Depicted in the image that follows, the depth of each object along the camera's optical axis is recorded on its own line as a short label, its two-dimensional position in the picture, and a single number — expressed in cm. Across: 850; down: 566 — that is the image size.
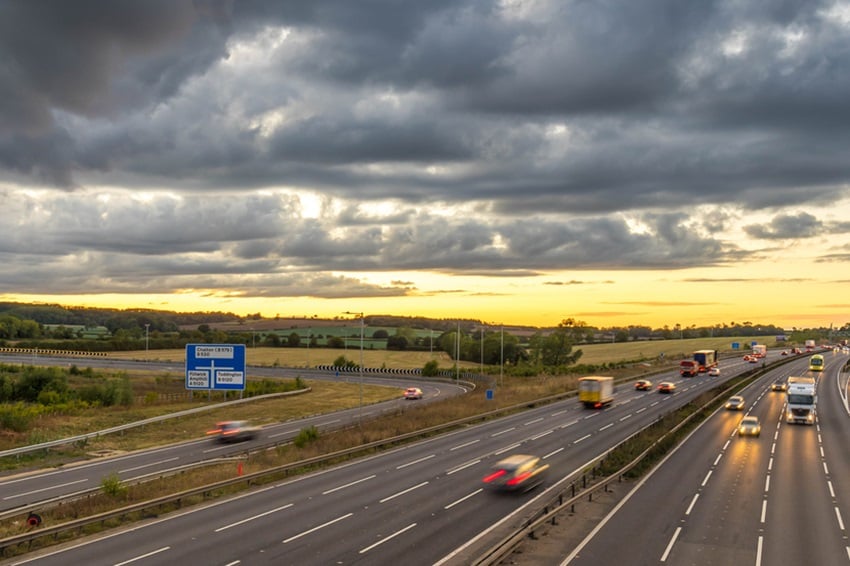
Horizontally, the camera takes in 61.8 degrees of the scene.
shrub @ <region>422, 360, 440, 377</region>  13646
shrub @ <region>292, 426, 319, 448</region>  5166
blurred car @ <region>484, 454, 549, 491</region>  3619
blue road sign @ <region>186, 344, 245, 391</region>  6825
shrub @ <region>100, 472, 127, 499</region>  3425
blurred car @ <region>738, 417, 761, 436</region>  5894
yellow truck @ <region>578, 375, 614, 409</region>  7881
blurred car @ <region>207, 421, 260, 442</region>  5862
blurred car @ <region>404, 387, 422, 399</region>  9494
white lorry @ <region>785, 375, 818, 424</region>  6625
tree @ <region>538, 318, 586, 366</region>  17225
